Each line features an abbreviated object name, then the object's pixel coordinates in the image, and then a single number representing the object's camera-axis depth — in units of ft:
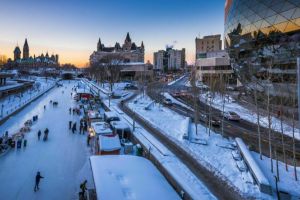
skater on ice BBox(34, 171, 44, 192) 44.62
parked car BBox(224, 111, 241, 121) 94.53
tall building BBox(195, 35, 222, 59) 528.63
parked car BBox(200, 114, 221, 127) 86.02
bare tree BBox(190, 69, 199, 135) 81.21
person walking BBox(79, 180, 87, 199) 39.88
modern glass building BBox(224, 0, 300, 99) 71.87
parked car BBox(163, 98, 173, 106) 136.36
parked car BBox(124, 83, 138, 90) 233.43
